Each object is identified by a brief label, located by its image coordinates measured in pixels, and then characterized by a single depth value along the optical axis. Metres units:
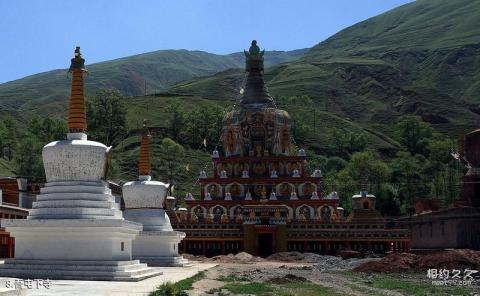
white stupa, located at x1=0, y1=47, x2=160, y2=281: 27.81
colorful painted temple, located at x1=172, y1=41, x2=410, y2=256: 61.69
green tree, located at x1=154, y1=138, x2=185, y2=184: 107.31
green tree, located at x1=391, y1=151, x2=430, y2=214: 95.44
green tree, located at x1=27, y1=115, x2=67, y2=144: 111.56
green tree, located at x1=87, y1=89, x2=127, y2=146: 124.31
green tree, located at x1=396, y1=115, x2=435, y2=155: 142.25
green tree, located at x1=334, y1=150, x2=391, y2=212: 92.12
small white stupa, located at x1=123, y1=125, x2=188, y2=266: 41.16
